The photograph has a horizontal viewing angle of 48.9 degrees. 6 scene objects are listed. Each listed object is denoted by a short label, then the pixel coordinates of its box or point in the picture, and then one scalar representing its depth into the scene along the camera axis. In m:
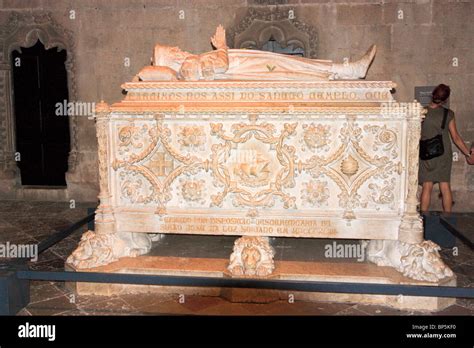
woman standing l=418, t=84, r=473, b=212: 4.88
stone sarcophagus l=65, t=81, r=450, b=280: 3.63
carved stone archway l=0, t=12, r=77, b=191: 6.81
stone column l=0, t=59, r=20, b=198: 7.00
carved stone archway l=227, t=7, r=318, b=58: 6.46
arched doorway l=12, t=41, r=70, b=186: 6.91
